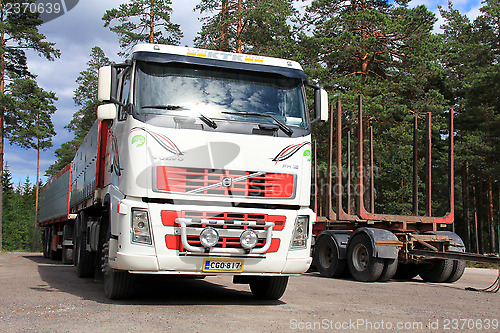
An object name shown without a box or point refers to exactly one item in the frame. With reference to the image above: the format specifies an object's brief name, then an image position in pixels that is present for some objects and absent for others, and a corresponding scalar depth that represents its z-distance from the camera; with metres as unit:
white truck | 6.92
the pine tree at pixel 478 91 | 36.25
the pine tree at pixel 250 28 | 33.88
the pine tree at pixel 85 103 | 52.81
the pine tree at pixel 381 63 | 30.95
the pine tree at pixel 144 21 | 38.12
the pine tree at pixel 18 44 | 35.47
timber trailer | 12.20
